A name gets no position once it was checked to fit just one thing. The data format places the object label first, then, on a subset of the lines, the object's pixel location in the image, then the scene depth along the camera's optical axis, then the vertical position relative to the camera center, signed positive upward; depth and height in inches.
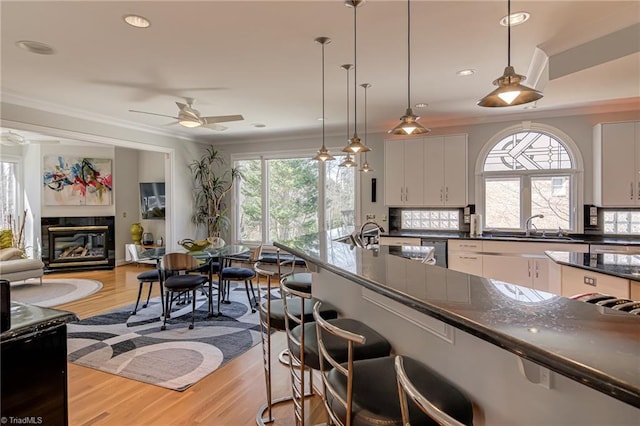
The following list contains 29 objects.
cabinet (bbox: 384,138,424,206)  222.7 +22.5
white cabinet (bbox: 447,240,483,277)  194.9 -24.9
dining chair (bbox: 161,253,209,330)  162.2 -31.2
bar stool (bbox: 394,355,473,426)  32.5 -23.8
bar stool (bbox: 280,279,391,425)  66.5 -25.5
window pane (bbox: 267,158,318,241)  272.5 +9.1
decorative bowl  190.4 -18.5
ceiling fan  165.9 +42.2
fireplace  298.2 -27.4
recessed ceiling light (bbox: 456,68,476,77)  138.6 +51.7
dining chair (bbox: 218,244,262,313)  184.5 -32.7
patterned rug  122.7 -52.1
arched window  200.7 +15.2
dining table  175.2 -22.2
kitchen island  28.4 -11.3
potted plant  284.8 +12.0
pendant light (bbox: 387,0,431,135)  89.0 +20.1
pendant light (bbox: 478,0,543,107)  62.9 +20.0
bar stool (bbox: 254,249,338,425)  88.2 -26.9
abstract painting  303.7 +24.0
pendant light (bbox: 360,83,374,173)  157.4 +52.3
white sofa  226.1 -35.4
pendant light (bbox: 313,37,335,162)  146.9 +21.1
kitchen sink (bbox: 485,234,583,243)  181.3 -15.0
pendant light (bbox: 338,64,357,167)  169.4 +21.0
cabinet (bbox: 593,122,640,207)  175.3 +21.2
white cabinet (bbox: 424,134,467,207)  214.2 +22.2
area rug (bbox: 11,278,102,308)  211.5 -50.5
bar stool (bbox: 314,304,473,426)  45.6 -24.5
